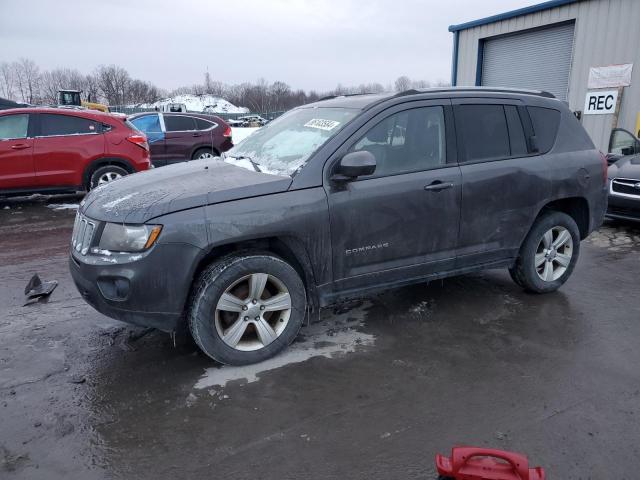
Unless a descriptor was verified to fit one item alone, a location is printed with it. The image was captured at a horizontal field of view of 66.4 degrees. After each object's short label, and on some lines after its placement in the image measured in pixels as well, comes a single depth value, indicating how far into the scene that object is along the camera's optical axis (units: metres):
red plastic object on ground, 1.81
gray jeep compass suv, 3.04
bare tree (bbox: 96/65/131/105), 89.94
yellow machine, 35.22
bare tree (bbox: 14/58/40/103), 88.88
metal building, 10.61
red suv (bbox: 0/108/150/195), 8.18
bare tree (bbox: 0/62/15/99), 86.50
